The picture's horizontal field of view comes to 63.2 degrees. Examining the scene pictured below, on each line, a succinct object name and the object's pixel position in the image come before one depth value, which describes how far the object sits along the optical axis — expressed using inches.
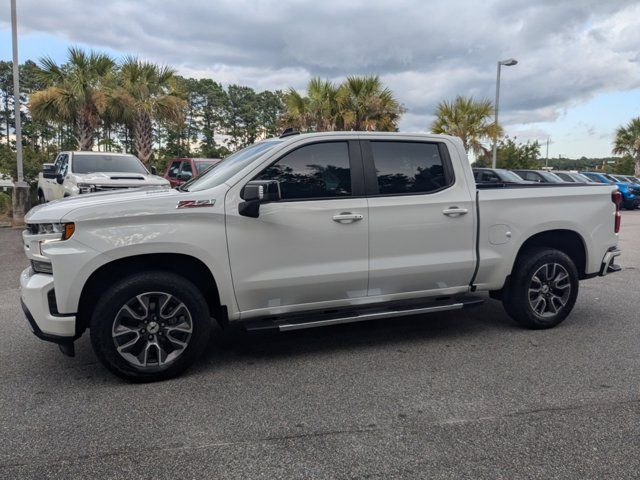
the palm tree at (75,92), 753.0
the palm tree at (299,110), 901.8
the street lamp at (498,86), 934.4
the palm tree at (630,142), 1616.6
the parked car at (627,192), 936.3
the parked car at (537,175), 776.9
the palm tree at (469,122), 960.9
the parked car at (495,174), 618.5
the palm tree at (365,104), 882.1
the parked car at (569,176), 837.8
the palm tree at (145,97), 826.8
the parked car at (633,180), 1064.8
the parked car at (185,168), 597.0
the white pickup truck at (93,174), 409.7
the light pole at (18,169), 538.3
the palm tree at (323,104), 886.4
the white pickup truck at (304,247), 147.4
